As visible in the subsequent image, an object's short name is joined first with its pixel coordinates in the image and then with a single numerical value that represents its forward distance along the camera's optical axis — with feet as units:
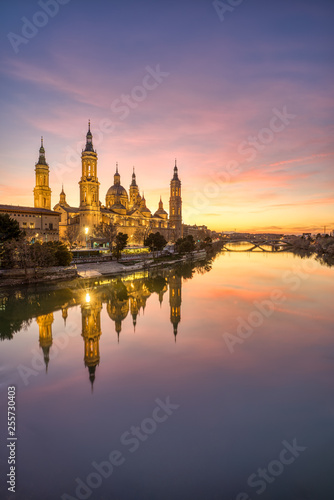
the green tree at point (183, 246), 242.02
